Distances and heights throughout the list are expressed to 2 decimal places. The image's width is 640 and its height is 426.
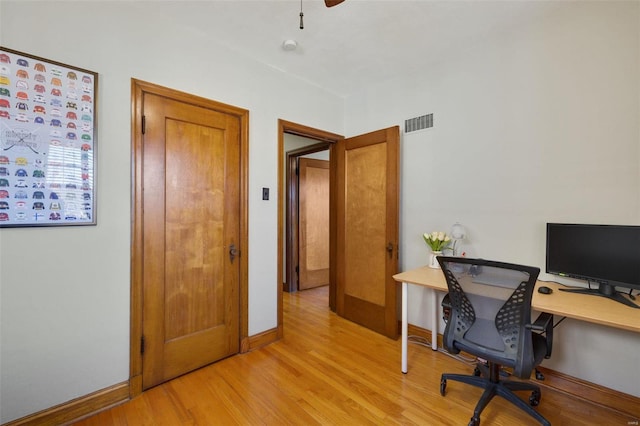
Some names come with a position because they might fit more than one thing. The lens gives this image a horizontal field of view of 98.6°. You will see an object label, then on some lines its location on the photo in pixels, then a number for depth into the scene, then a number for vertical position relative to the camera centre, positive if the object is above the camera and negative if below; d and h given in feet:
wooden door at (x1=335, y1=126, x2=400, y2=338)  9.33 -0.63
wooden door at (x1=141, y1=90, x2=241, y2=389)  6.73 -0.69
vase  8.54 -1.50
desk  4.79 -1.82
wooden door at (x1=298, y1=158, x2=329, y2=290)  14.67 -0.63
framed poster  5.05 +1.33
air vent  9.22 +3.06
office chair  5.07 -2.21
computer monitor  5.50 -0.92
